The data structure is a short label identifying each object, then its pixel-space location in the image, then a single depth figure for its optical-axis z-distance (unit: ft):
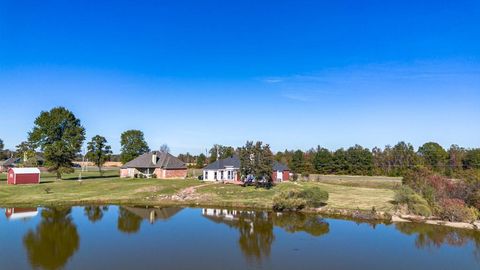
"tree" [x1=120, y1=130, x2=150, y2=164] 275.39
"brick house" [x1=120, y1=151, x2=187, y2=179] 208.95
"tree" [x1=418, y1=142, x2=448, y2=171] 320.83
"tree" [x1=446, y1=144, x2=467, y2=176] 324.25
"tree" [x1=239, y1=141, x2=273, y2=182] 161.93
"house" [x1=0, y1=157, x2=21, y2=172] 315.58
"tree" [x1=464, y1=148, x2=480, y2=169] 295.54
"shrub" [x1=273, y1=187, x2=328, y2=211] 127.44
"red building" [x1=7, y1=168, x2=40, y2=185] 179.01
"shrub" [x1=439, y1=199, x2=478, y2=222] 107.45
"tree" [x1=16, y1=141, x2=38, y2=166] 238.68
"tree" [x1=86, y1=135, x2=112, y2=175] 254.06
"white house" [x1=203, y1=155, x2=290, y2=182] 192.85
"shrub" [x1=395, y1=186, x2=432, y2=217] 114.93
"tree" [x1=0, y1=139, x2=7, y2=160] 490.03
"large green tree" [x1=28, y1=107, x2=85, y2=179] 204.54
